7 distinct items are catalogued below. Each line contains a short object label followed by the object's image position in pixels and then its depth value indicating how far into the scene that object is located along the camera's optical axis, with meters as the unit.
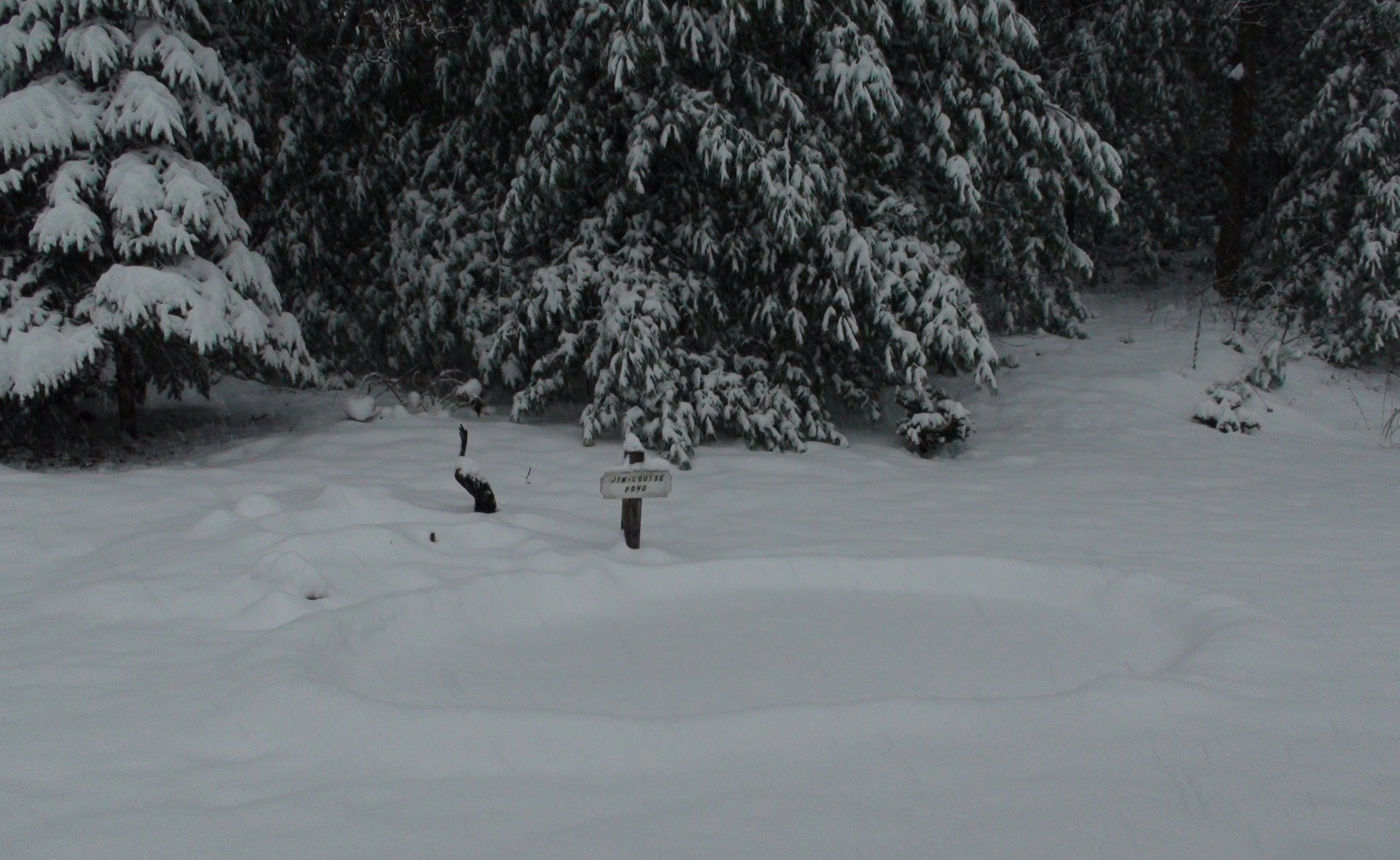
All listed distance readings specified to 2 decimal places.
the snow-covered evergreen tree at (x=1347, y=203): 11.06
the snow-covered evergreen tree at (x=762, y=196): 7.86
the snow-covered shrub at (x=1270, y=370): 10.74
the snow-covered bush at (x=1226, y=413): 9.66
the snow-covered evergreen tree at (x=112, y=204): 6.63
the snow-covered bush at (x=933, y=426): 8.75
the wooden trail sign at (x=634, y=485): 5.52
